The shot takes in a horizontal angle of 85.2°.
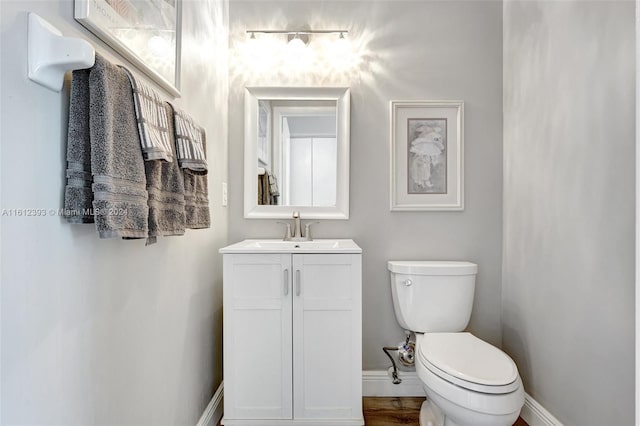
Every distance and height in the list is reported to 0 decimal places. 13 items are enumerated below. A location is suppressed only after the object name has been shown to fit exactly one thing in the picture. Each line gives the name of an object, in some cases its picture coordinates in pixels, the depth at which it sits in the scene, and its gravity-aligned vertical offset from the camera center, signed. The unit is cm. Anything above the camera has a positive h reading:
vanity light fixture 195 +99
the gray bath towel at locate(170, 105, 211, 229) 108 +13
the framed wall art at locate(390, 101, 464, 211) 199 +29
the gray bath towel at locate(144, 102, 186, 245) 93 +4
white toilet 123 -61
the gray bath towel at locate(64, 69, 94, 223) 74 +11
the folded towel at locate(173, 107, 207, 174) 107 +20
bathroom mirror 199 +32
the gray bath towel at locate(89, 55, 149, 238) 73 +12
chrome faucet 195 -13
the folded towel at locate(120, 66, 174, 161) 85 +23
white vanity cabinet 156 -60
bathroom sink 156 -18
